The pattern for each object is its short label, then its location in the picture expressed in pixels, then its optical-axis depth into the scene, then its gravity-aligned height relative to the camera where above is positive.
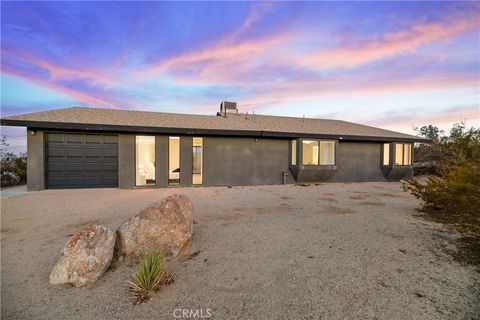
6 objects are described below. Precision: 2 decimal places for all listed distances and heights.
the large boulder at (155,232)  3.26 -1.16
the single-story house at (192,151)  9.17 +0.21
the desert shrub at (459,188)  4.00 -0.67
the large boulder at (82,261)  2.71 -1.31
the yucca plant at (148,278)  2.45 -1.41
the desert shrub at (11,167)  10.98 -0.67
